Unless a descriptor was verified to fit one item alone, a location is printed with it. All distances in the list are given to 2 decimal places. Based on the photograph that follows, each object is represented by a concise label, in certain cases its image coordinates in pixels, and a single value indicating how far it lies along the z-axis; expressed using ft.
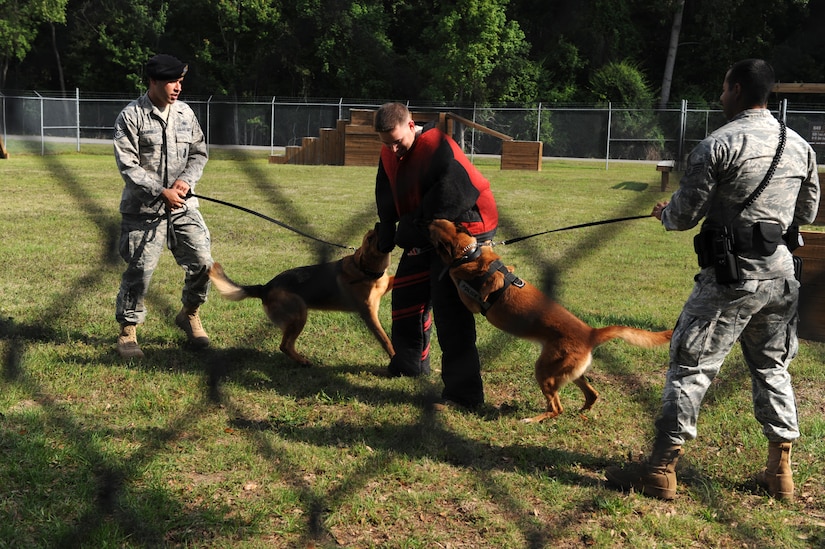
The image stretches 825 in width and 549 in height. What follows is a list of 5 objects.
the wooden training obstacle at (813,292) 14.62
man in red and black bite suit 10.39
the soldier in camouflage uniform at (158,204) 12.22
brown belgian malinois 10.50
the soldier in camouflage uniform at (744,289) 7.65
